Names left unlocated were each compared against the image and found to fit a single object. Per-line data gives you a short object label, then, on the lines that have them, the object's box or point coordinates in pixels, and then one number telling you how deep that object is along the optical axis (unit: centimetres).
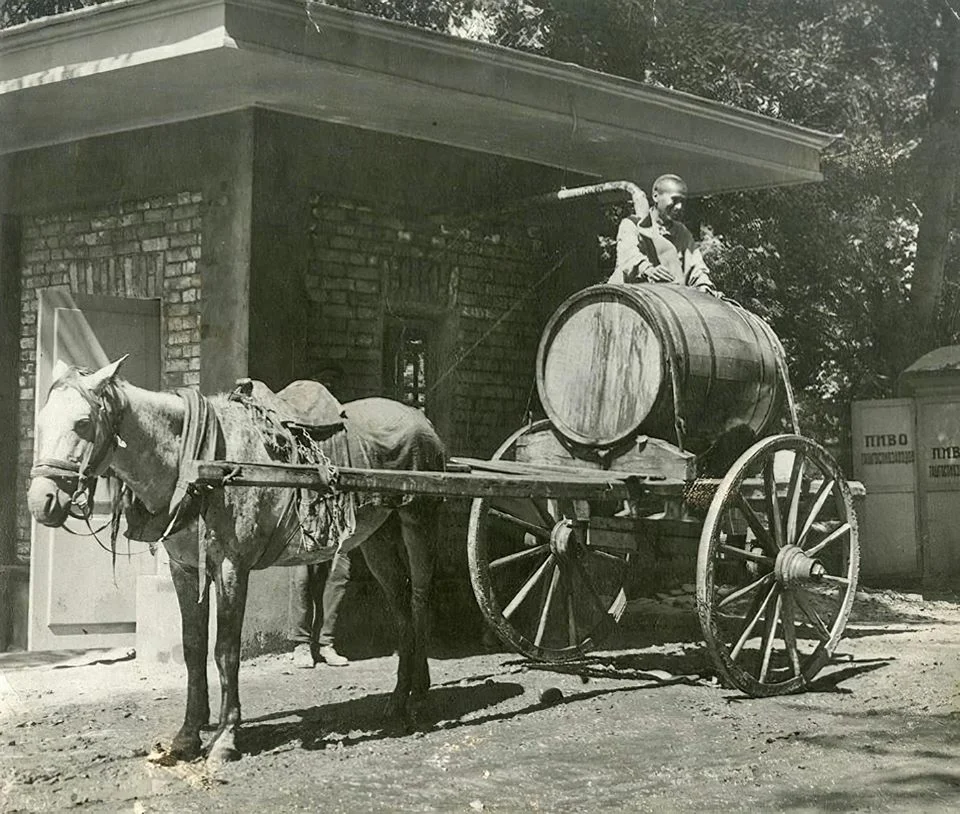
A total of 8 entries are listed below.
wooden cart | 688
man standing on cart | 814
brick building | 753
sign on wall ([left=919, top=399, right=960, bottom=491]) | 1272
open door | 824
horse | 500
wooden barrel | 717
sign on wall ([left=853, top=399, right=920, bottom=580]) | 1293
